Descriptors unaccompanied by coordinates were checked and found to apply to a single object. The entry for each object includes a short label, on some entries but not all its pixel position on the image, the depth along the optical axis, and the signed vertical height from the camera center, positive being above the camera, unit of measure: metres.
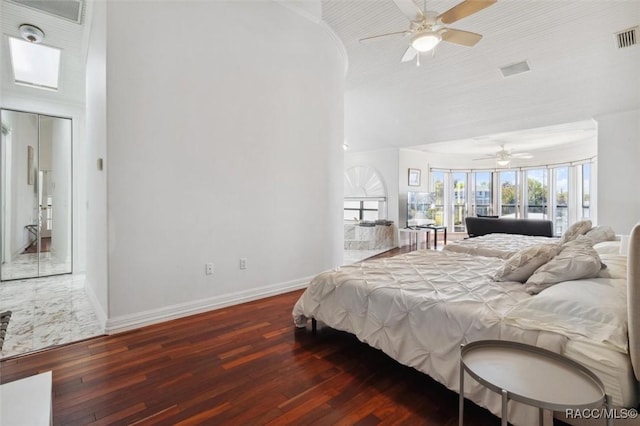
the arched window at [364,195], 8.50 +0.48
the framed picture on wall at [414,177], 8.65 +0.97
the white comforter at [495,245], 4.09 -0.48
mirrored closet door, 4.38 +0.25
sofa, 6.59 -0.34
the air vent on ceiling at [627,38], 3.67 +2.09
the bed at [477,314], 1.31 -0.57
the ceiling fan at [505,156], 8.02 +1.44
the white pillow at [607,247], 2.83 -0.35
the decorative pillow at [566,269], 1.87 -0.36
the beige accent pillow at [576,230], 3.30 -0.22
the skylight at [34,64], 3.77 +1.94
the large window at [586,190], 8.05 +0.55
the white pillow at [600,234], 3.42 -0.26
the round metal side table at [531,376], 1.00 -0.60
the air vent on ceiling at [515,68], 4.62 +2.17
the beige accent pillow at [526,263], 2.18 -0.37
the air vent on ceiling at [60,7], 3.00 +2.04
